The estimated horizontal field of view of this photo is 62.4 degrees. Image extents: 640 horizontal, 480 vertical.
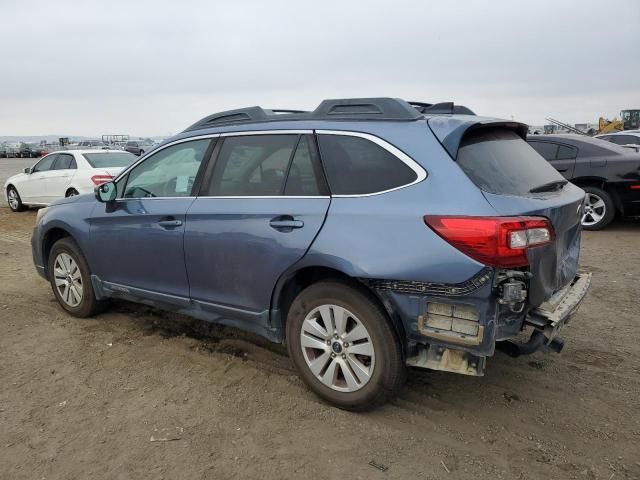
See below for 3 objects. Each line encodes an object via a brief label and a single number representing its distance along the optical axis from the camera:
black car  8.25
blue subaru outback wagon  2.65
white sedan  10.94
